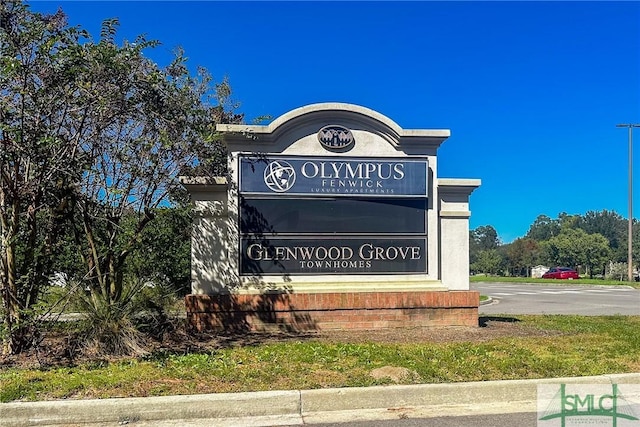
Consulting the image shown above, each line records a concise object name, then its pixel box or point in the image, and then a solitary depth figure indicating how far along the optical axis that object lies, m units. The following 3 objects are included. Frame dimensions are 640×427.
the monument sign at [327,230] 9.03
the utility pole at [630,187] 37.91
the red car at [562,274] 53.12
